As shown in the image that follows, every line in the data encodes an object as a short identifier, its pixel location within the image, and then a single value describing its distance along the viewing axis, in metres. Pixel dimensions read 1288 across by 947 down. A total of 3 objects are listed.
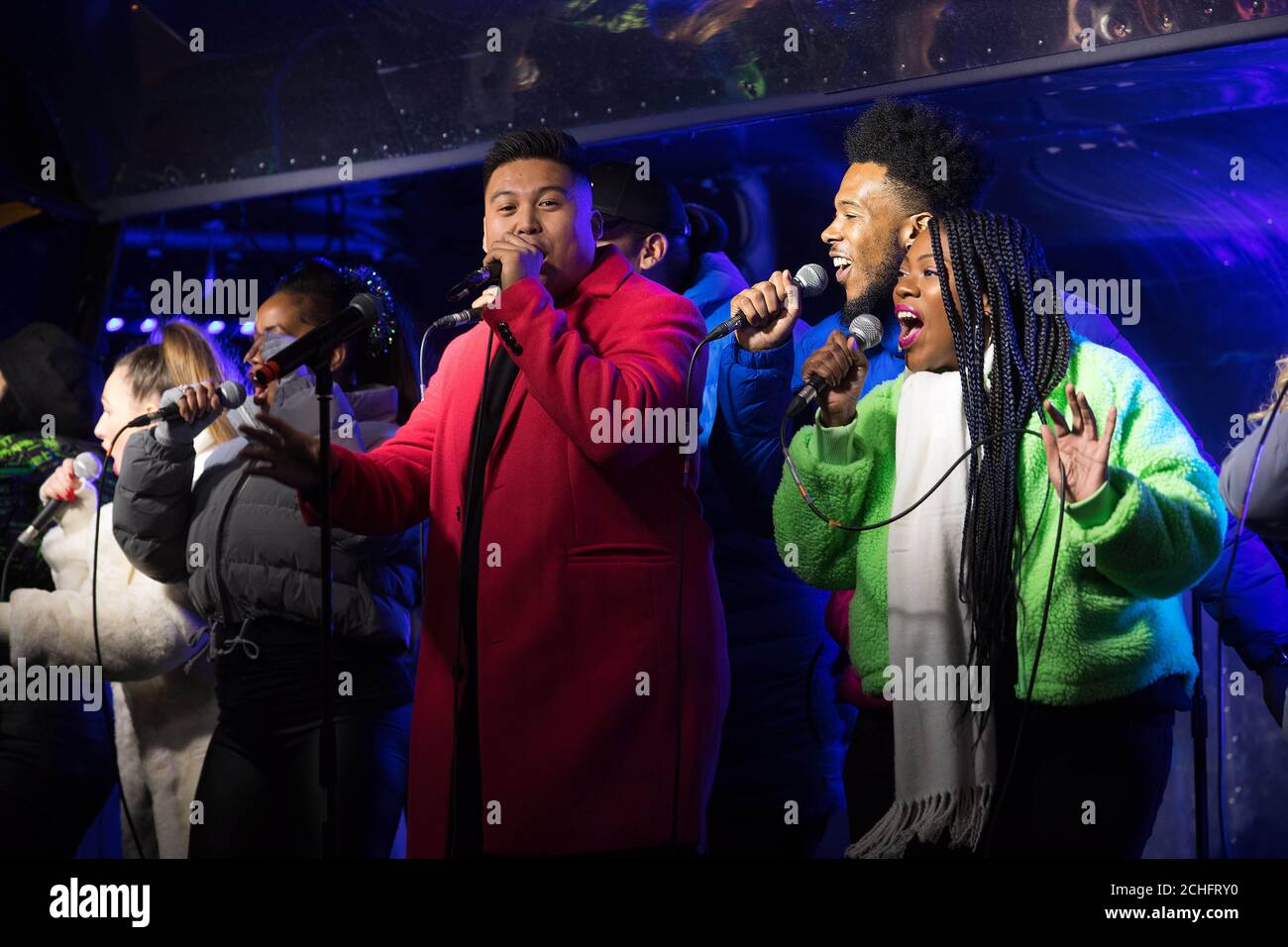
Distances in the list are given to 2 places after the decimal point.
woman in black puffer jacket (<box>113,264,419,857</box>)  2.94
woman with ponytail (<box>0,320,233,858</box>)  3.27
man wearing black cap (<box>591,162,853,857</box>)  3.17
